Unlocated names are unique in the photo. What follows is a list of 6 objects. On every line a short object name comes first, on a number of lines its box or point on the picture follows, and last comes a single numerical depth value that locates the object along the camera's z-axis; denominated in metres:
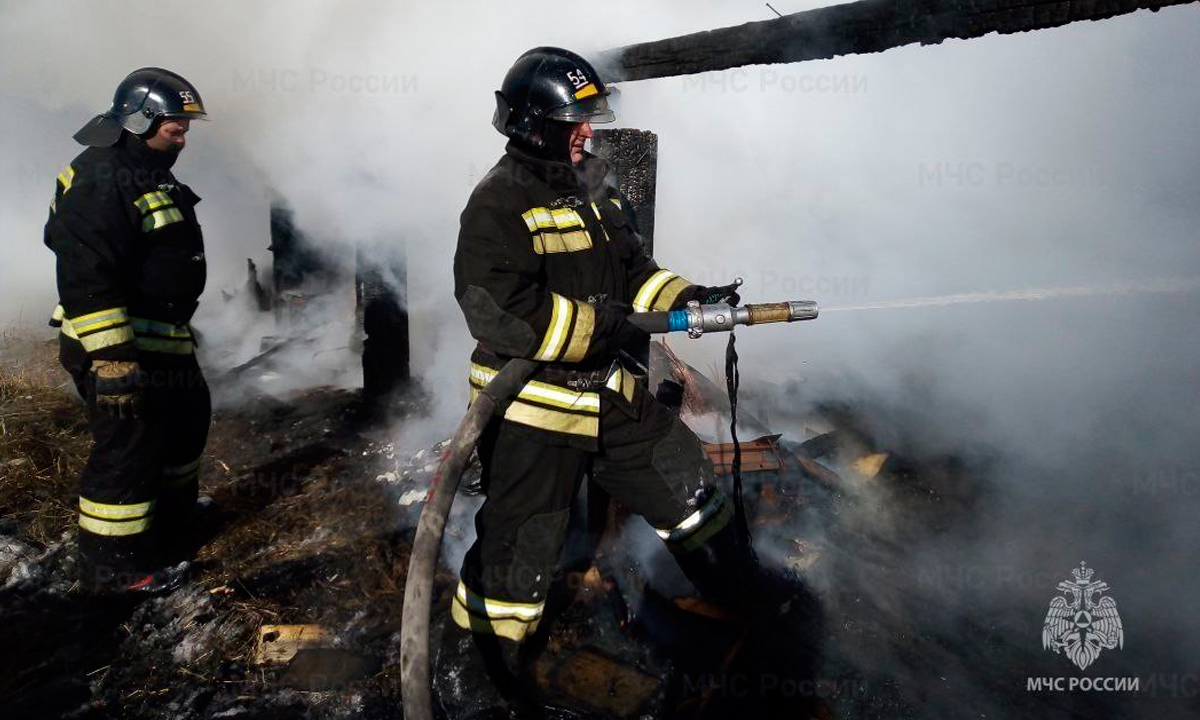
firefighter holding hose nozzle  2.60
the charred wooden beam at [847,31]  2.58
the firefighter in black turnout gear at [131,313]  3.41
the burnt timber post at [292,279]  7.78
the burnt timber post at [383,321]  5.62
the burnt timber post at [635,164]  4.01
